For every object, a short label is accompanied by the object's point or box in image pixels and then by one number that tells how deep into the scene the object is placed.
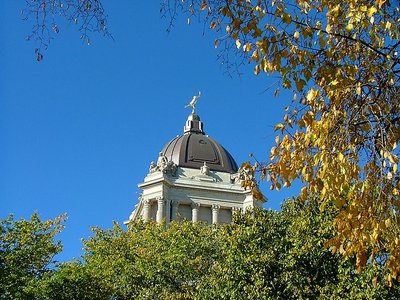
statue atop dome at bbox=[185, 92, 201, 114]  76.27
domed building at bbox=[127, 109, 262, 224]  60.75
